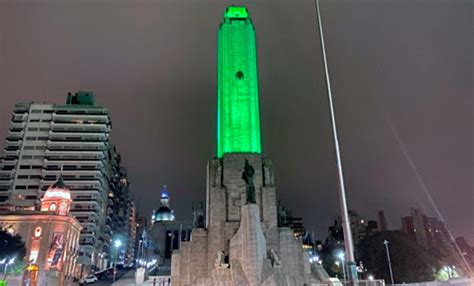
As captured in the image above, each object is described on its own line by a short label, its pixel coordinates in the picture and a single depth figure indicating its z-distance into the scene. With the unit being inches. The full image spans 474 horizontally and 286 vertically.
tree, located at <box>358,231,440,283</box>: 1562.5
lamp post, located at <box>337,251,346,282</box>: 2103.0
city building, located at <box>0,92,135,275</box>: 2645.2
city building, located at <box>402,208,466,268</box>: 4852.4
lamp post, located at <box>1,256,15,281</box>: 1459.2
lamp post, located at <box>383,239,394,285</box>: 1529.3
